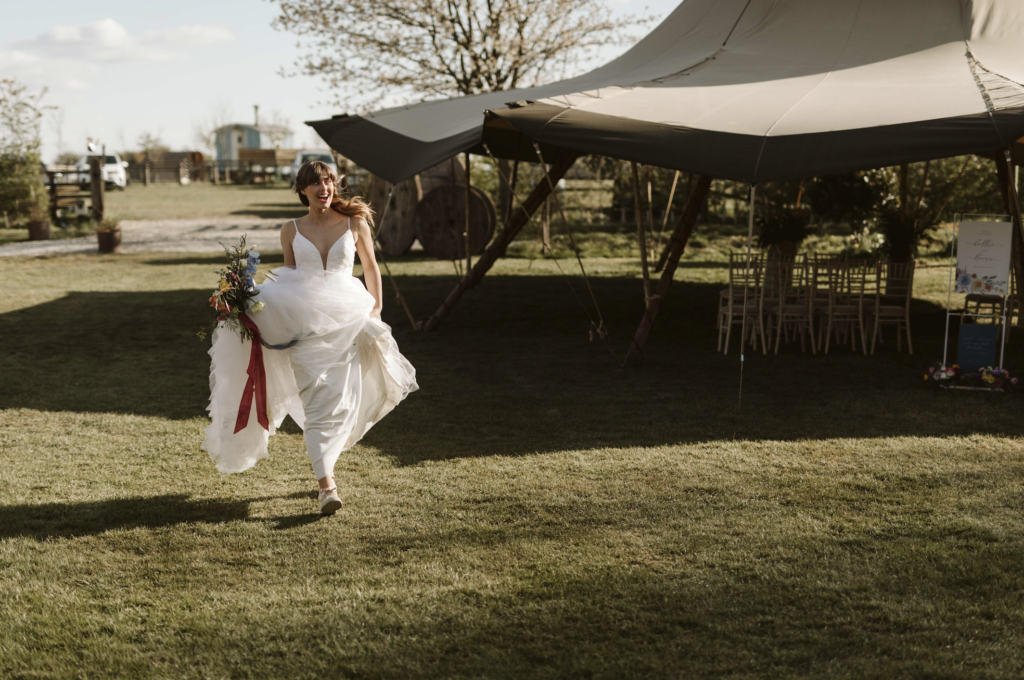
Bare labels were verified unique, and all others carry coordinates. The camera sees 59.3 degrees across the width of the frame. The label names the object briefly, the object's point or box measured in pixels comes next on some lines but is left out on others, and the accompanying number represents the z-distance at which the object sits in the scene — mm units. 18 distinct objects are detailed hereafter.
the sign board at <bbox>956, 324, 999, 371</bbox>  7088
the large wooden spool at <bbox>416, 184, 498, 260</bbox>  16328
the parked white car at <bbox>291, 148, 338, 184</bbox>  37419
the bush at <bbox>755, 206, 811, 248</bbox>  10023
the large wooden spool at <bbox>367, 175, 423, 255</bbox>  17141
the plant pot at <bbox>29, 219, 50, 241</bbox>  19328
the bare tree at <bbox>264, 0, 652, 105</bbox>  18953
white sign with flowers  6766
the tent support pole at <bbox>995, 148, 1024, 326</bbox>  7299
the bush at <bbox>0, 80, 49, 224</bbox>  19641
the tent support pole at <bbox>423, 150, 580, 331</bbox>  9711
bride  4445
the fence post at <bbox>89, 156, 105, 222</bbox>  19328
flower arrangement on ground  6965
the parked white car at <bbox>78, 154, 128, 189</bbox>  36750
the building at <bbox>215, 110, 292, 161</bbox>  69250
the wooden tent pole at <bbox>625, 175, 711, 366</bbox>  8055
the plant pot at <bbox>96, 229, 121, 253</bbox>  17562
